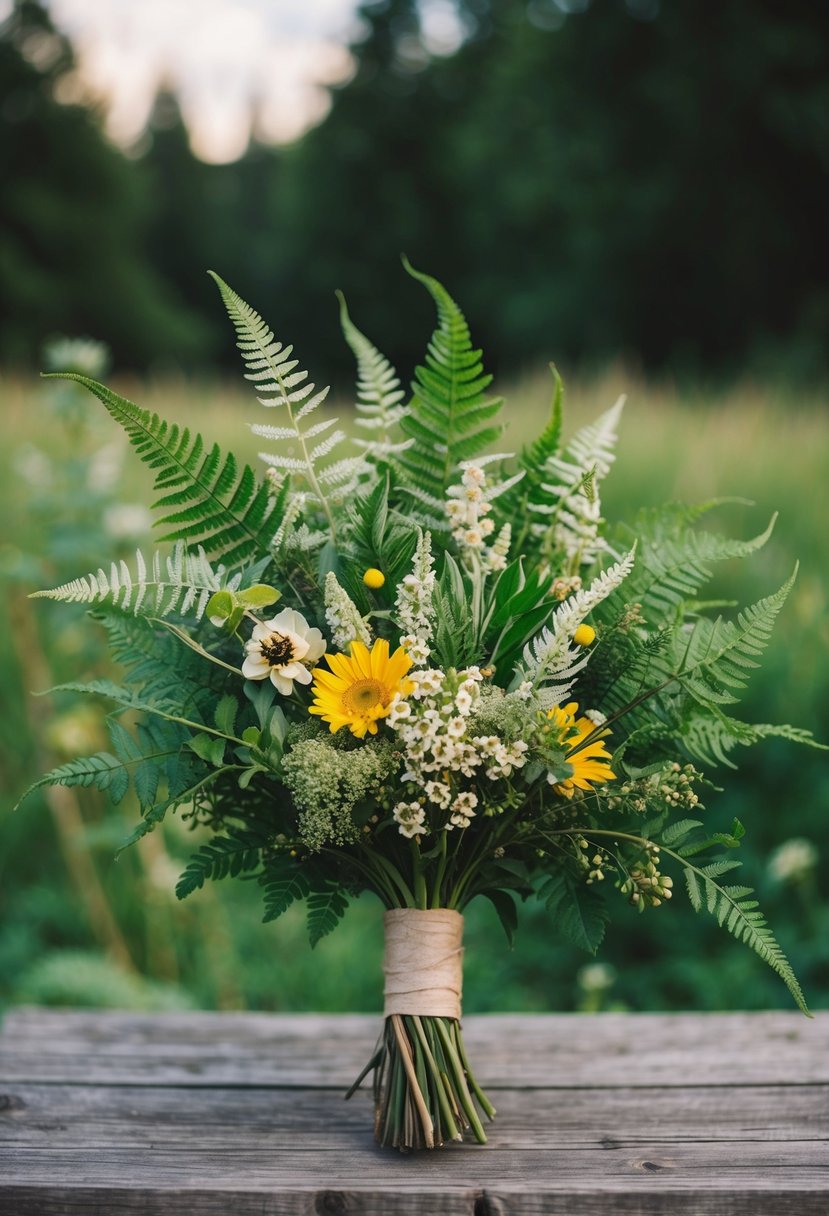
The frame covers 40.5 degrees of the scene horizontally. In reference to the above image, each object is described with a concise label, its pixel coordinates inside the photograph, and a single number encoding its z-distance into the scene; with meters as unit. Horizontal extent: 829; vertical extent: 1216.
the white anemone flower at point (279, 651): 1.30
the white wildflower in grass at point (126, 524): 3.10
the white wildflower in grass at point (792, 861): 2.79
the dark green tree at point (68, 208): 21.88
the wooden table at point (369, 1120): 1.32
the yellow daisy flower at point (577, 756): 1.27
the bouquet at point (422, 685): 1.27
